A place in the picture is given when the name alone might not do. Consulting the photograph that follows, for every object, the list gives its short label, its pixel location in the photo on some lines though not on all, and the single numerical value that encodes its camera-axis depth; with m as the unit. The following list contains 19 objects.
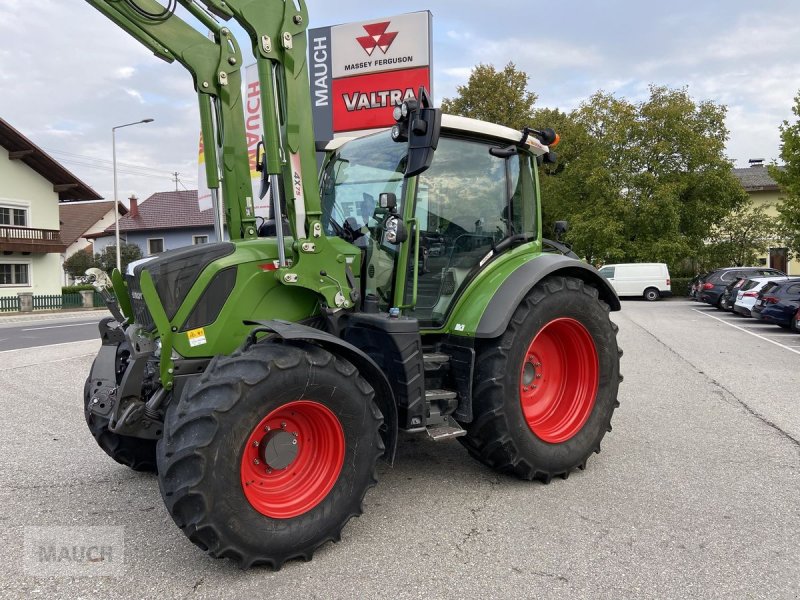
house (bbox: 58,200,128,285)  48.72
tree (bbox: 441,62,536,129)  36.25
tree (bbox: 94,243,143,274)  37.72
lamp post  29.20
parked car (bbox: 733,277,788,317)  18.58
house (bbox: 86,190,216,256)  43.88
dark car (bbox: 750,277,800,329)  14.95
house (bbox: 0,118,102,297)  28.44
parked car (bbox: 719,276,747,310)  20.94
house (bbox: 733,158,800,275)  41.88
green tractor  3.07
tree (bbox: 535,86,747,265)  30.97
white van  29.59
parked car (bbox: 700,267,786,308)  23.23
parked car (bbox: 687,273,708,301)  26.09
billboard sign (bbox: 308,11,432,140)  11.87
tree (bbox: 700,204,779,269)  33.88
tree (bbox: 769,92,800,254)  21.36
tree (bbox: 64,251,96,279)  39.44
